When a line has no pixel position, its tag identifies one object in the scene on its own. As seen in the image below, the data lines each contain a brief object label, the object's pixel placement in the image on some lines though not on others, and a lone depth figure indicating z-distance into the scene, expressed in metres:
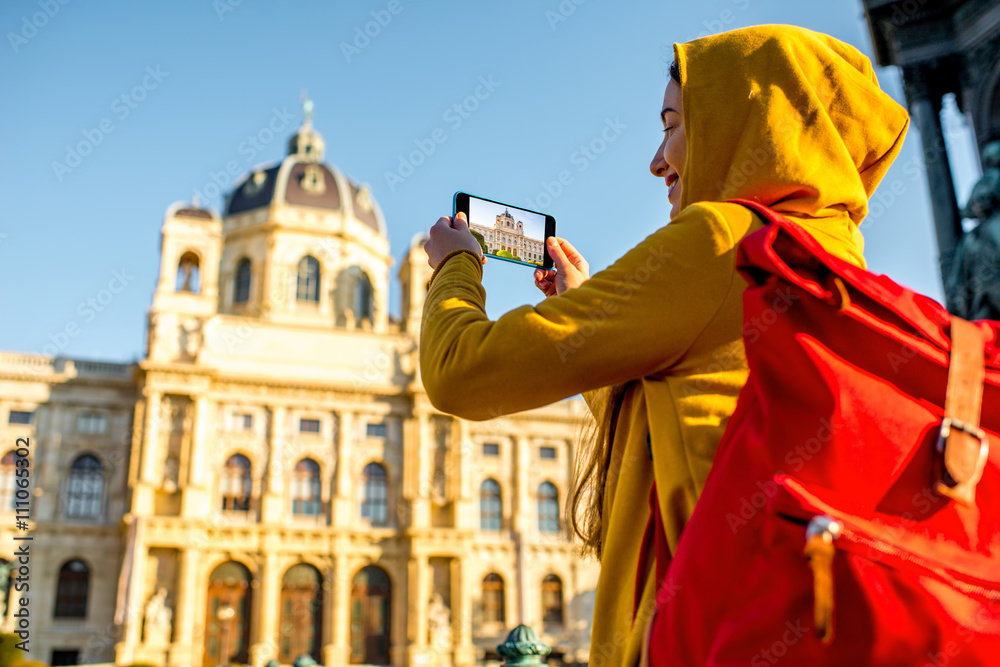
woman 1.53
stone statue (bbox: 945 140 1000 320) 9.53
